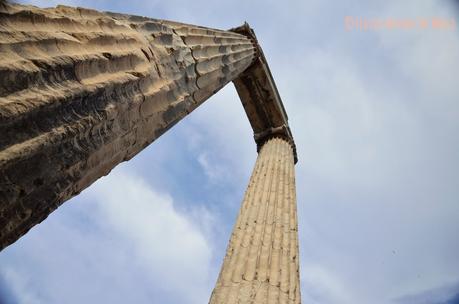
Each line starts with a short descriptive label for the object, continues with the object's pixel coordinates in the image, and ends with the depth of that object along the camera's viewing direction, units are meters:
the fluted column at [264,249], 4.91
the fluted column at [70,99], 2.18
